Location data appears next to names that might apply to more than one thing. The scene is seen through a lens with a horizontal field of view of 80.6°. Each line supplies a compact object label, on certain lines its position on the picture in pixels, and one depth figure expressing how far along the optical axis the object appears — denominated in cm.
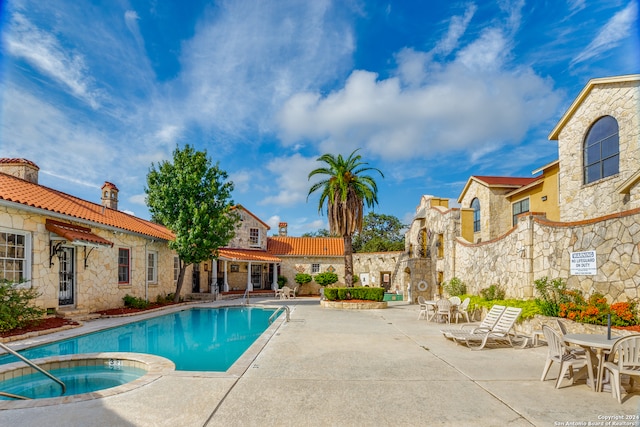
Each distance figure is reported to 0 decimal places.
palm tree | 2161
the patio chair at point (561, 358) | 581
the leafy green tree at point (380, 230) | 5198
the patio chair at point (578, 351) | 654
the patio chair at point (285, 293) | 2573
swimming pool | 877
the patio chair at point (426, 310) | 1441
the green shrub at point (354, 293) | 2009
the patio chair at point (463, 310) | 1405
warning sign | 959
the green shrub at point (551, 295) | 1005
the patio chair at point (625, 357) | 520
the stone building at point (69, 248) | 1148
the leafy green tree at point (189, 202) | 1950
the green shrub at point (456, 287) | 1748
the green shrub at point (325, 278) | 3097
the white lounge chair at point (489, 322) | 960
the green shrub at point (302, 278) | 3147
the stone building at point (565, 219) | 927
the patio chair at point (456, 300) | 1508
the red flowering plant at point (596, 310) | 812
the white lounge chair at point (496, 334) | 896
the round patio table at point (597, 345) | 548
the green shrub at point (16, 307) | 995
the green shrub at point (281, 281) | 3162
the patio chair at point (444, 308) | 1354
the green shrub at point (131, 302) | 1683
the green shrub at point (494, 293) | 1394
